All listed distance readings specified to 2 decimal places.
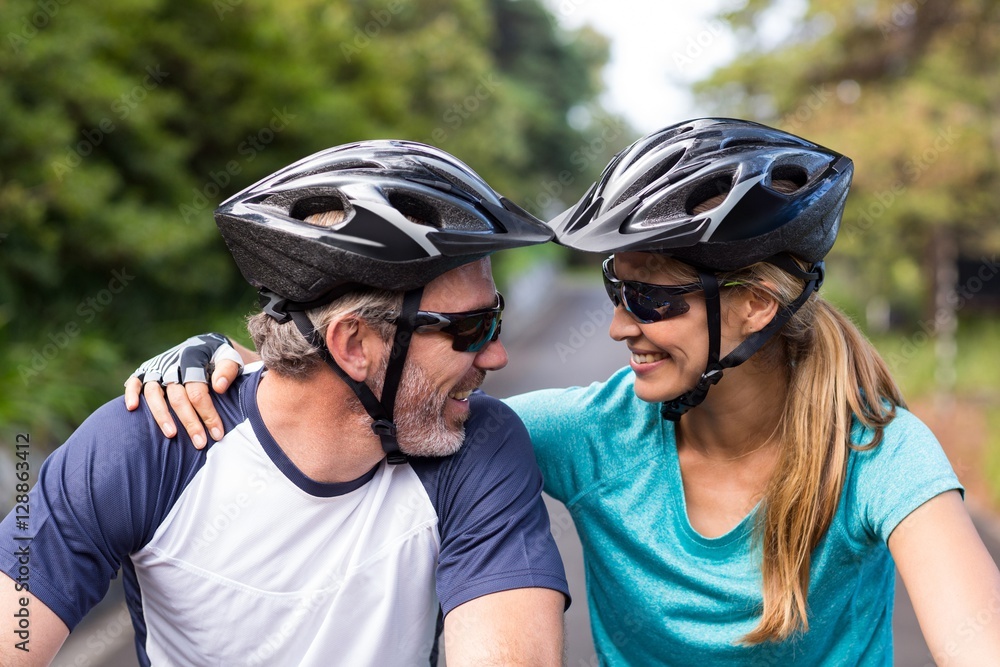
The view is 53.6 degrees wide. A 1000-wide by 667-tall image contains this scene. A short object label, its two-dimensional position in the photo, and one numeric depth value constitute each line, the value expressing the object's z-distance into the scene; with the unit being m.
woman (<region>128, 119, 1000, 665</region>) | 2.66
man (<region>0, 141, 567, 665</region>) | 2.50
